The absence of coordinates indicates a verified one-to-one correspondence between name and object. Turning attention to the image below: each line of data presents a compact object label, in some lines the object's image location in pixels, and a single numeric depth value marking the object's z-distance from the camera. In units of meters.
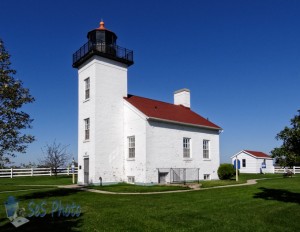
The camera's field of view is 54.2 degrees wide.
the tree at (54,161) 36.44
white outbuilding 39.97
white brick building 20.98
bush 25.18
